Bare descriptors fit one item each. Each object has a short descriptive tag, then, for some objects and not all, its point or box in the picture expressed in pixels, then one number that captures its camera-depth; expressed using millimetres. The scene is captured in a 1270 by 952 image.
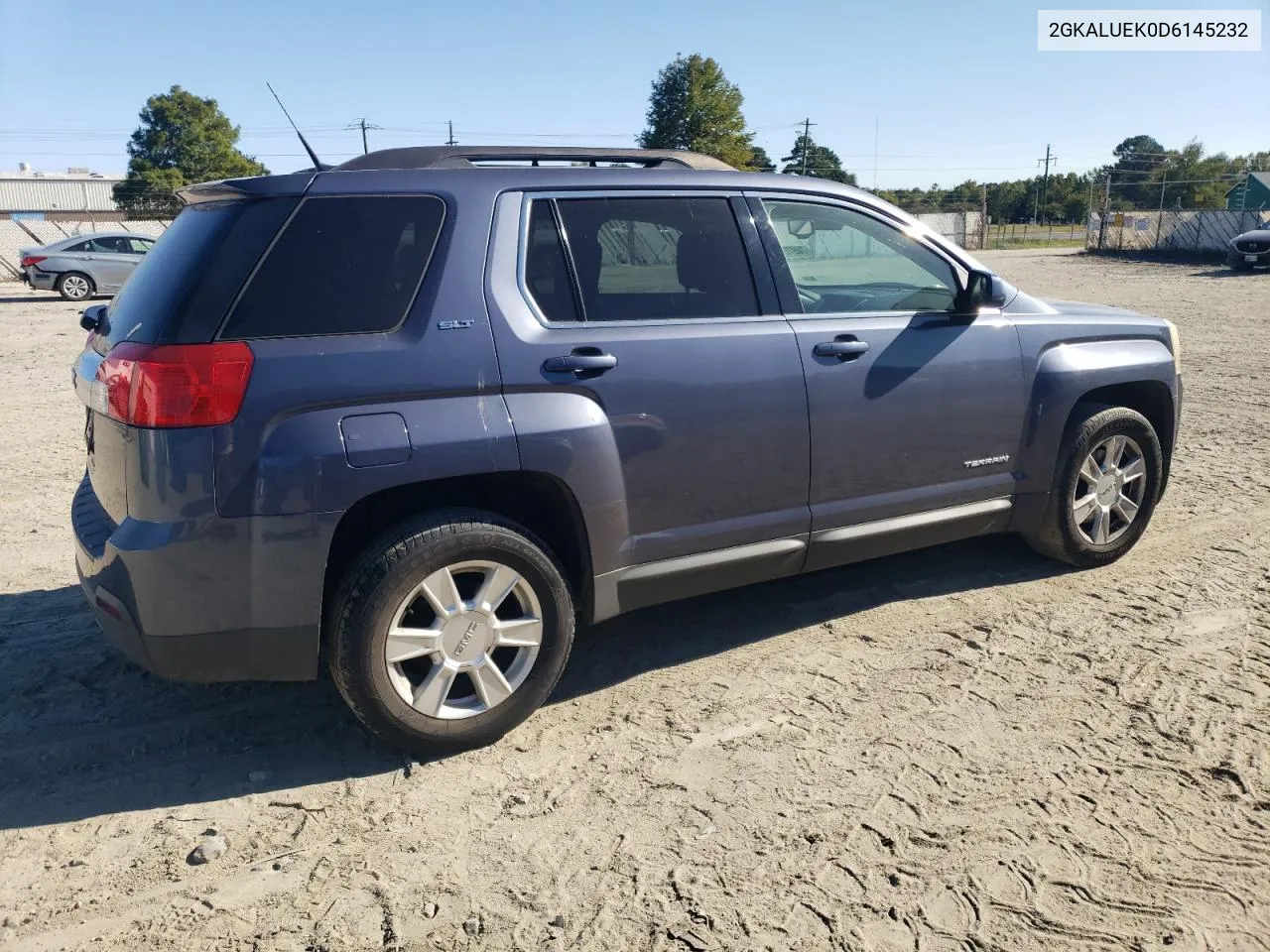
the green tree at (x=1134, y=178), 67125
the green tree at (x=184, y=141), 54469
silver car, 22531
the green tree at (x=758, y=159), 58800
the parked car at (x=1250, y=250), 26797
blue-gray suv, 3020
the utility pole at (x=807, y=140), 63169
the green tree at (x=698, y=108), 61969
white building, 69188
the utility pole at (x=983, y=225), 44578
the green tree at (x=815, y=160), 54938
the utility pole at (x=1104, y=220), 38219
